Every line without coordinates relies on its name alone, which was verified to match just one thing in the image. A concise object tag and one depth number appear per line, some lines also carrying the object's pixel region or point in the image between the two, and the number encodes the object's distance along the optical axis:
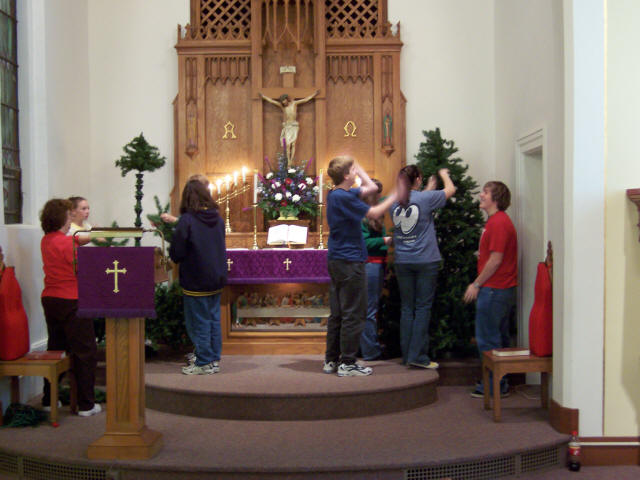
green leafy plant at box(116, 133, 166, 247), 7.07
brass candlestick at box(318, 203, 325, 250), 7.24
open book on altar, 6.96
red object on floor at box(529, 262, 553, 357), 5.17
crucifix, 7.73
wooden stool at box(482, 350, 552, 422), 5.18
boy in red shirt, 5.64
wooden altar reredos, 7.77
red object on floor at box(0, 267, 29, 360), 5.24
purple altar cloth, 6.75
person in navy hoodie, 5.61
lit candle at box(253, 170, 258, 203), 7.28
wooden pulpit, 4.32
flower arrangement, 7.36
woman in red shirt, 5.34
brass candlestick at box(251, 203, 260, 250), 7.24
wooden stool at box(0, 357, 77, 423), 5.19
